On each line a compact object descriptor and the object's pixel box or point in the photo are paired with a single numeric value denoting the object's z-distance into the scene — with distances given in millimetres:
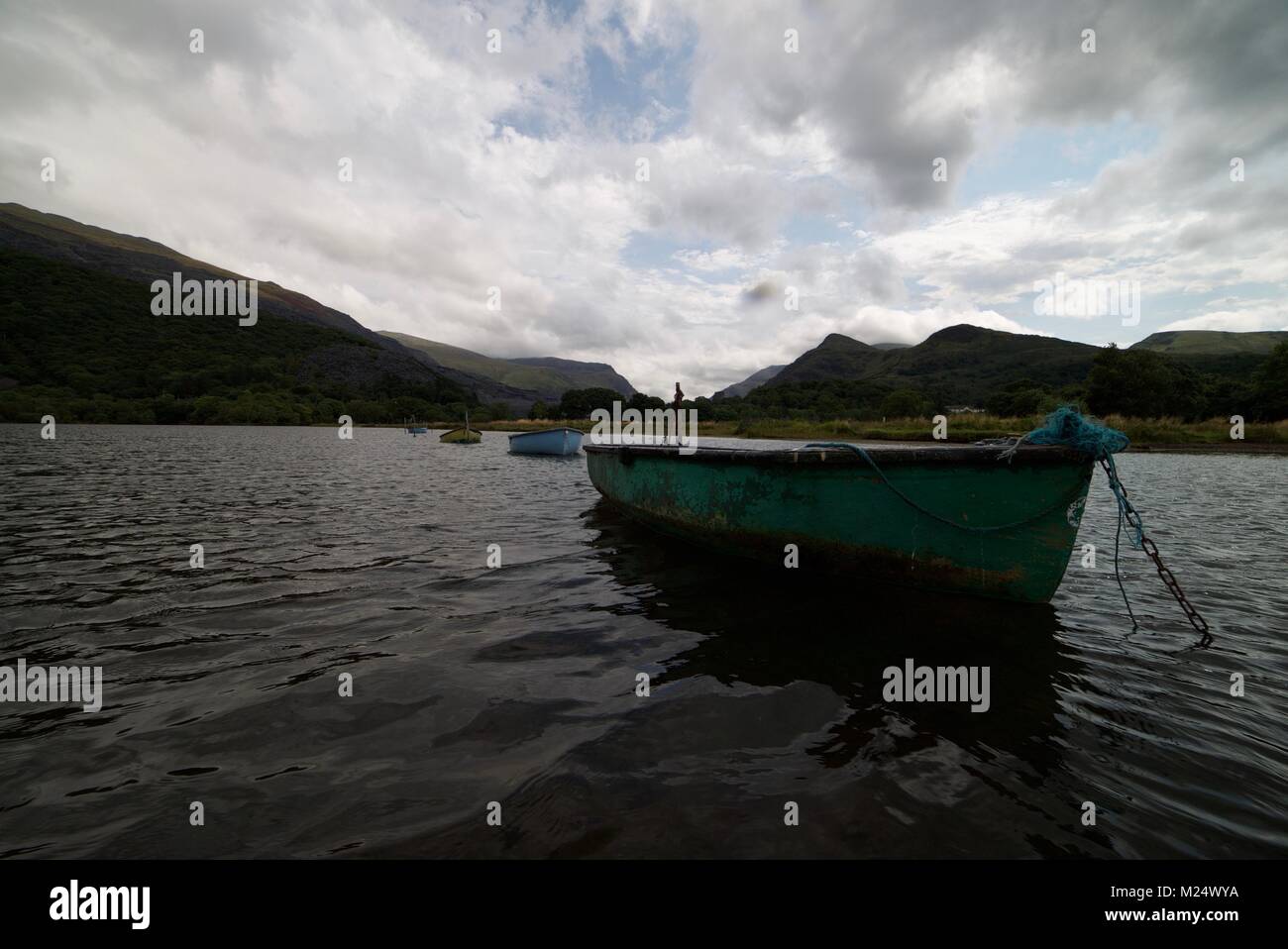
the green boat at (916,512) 5281
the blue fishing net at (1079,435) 4879
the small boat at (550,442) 34969
